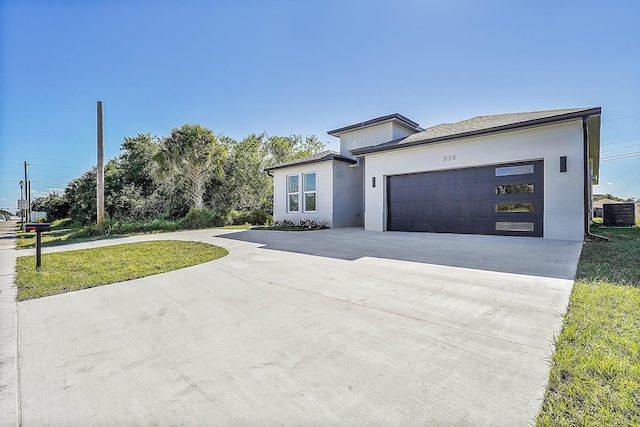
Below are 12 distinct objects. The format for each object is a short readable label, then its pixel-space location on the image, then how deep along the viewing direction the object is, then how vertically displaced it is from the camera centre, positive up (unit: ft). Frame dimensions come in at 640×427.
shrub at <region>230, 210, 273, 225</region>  56.90 -1.91
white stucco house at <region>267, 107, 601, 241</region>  25.61 +3.52
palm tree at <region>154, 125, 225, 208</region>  52.65 +10.19
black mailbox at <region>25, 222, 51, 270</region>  17.10 -1.18
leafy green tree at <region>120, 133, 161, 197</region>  67.31 +10.45
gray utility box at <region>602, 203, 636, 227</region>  43.37 -1.10
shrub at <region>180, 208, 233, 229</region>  51.42 -1.91
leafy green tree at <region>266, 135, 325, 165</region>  95.30 +21.36
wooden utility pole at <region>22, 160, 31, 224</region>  90.68 +7.10
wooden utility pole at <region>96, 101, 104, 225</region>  41.42 +6.22
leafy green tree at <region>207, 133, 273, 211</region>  66.18 +5.94
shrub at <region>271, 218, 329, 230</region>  43.44 -2.68
